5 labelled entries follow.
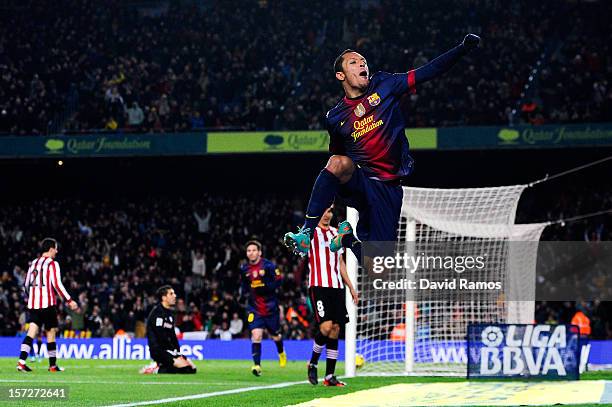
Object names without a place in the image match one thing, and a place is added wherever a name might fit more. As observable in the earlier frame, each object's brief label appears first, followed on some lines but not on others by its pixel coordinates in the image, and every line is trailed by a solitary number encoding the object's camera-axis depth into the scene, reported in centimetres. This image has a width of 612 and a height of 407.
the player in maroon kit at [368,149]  701
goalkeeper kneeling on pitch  1555
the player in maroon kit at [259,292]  1544
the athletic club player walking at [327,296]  1249
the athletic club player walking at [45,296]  1572
